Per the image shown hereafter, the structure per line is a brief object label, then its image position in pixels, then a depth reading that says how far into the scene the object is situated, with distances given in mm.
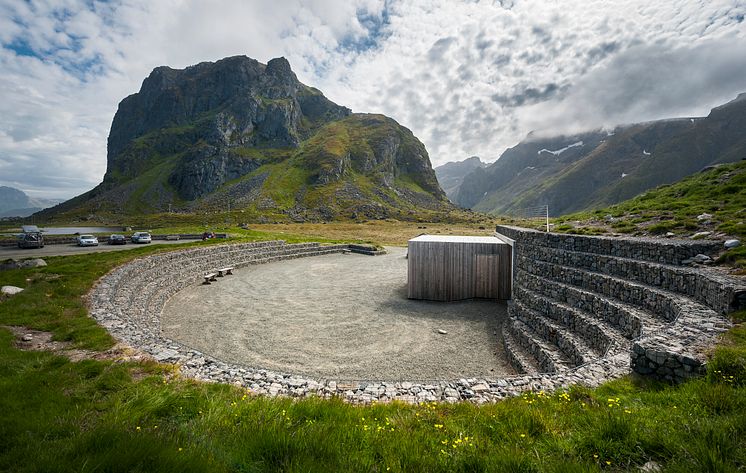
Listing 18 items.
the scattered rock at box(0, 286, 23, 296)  13211
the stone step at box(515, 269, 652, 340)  9719
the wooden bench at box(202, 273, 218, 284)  23655
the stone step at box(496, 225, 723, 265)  11938
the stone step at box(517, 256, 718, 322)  9680
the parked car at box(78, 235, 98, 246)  35094
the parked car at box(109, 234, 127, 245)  38209
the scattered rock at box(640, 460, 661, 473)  3674
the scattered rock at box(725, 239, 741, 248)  11730
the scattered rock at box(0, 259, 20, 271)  17342
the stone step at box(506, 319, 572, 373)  10453
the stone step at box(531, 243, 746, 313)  8883
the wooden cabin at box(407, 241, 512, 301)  19984
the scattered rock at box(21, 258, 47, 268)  17859
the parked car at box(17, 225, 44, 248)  32594
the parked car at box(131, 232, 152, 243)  39219
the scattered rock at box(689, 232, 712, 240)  13671
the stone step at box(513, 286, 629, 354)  9992
